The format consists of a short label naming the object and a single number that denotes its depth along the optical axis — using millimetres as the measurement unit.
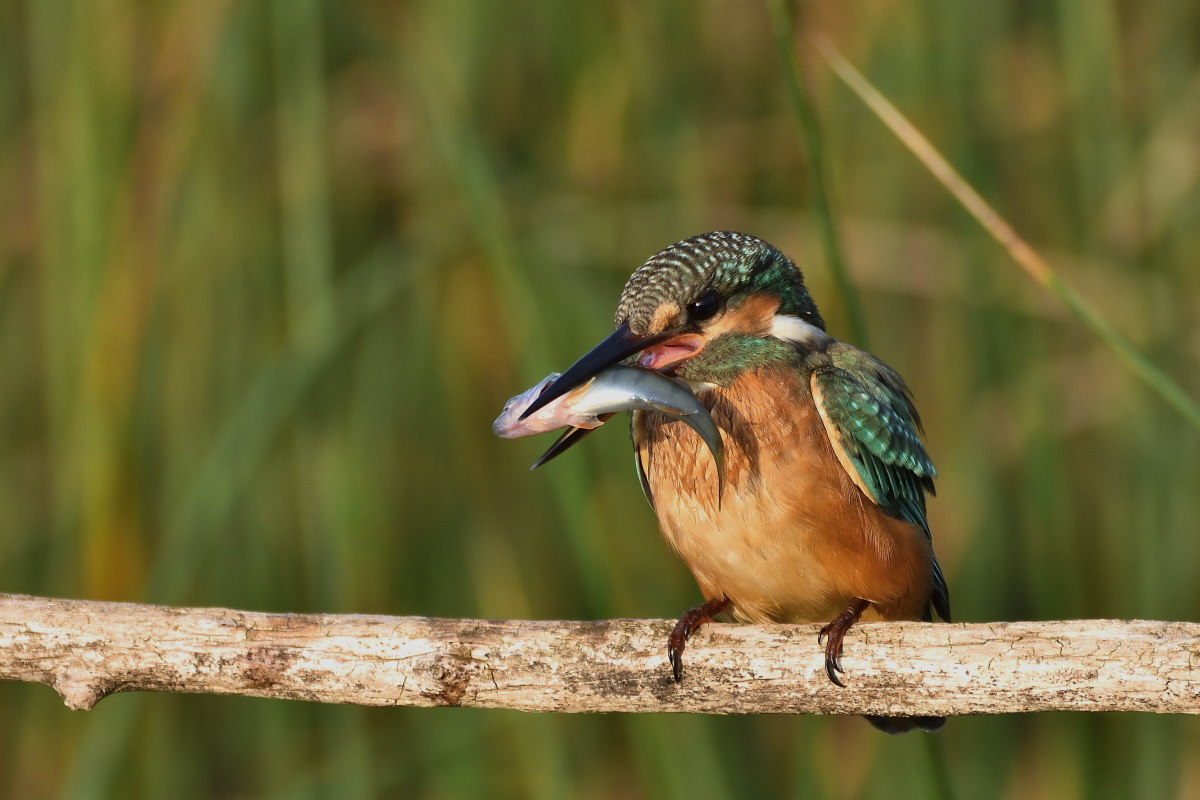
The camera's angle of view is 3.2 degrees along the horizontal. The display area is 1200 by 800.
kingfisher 5089
